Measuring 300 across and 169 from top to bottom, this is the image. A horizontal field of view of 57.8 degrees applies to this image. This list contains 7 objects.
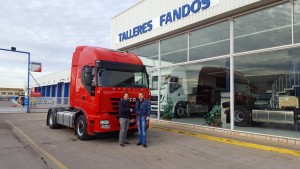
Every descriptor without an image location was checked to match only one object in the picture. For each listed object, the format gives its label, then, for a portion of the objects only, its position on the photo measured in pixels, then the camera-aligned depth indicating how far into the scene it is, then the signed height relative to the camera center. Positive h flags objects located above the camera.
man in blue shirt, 8.55 -0.56
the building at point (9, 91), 117.44 +2.24
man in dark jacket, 8.46 -0.59
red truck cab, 8.76 +0.35
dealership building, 9.34 +1.52
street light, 22.34 +3.78
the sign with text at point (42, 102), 24.69 -0.52
